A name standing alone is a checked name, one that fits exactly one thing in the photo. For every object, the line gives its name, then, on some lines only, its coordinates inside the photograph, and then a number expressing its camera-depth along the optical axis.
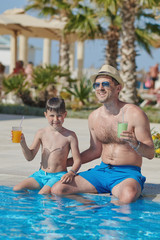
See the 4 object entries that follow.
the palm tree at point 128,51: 17.30
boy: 4.75
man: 4.46
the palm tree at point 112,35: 20.55
